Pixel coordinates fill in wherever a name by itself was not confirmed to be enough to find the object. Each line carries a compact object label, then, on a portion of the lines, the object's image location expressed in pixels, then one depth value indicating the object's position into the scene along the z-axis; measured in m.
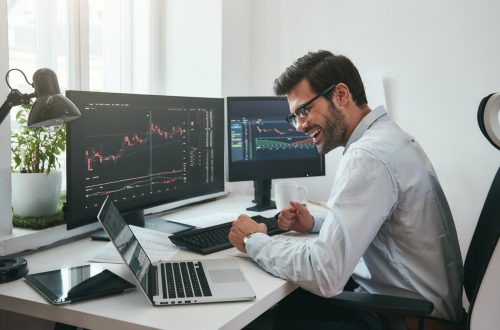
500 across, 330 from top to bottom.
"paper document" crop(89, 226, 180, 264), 1.41
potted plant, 1.56
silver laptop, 1.11
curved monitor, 1.44
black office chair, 1.10
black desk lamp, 1.18
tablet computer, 1.12
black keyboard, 1.49
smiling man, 1.23
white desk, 1.02
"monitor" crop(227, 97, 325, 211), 2.11
